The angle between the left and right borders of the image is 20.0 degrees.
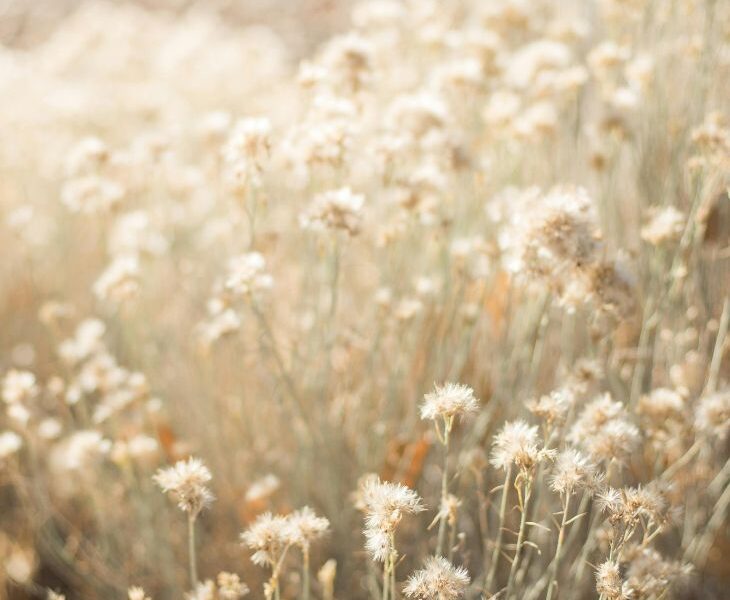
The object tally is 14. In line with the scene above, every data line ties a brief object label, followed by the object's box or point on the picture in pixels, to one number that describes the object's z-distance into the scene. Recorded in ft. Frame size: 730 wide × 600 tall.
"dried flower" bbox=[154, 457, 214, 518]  2.42
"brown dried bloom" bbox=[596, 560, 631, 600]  2.36
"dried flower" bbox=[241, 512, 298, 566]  2.40
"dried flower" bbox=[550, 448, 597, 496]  2.37
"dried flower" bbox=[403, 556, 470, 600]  2.33
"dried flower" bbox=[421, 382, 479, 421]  2.41
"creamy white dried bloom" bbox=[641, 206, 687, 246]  2.78
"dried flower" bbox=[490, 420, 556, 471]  2.38
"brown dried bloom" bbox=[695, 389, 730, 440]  2.67
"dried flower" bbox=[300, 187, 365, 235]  2.75
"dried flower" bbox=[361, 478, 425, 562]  2.34
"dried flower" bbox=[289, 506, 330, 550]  2.41
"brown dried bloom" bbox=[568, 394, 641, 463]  2.49
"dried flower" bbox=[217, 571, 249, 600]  2.43
